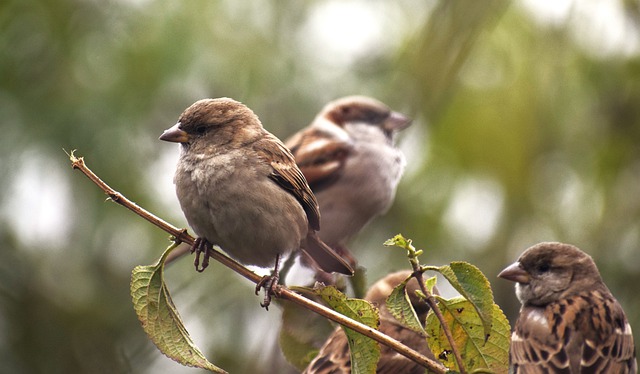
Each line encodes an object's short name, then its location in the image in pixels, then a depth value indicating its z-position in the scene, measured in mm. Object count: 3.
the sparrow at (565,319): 6422
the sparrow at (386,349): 6984
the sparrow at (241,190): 5980
